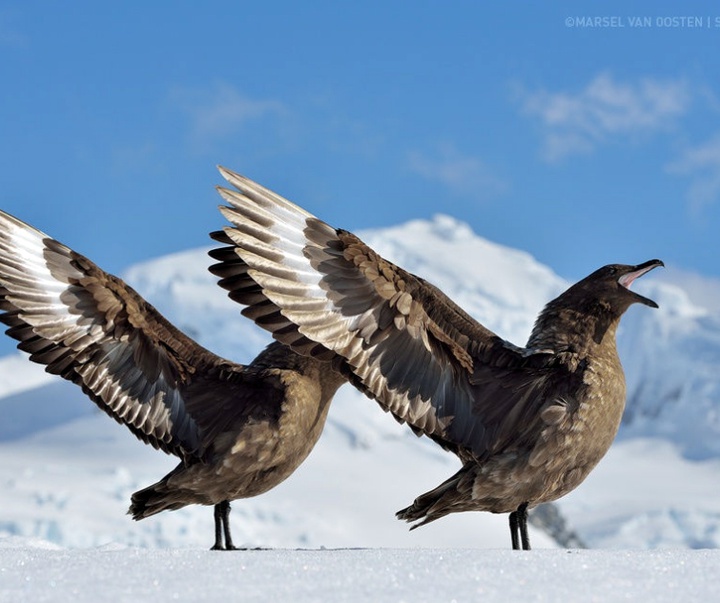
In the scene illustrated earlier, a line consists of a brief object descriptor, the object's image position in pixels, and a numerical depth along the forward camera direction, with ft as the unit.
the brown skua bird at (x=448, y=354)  53.42
